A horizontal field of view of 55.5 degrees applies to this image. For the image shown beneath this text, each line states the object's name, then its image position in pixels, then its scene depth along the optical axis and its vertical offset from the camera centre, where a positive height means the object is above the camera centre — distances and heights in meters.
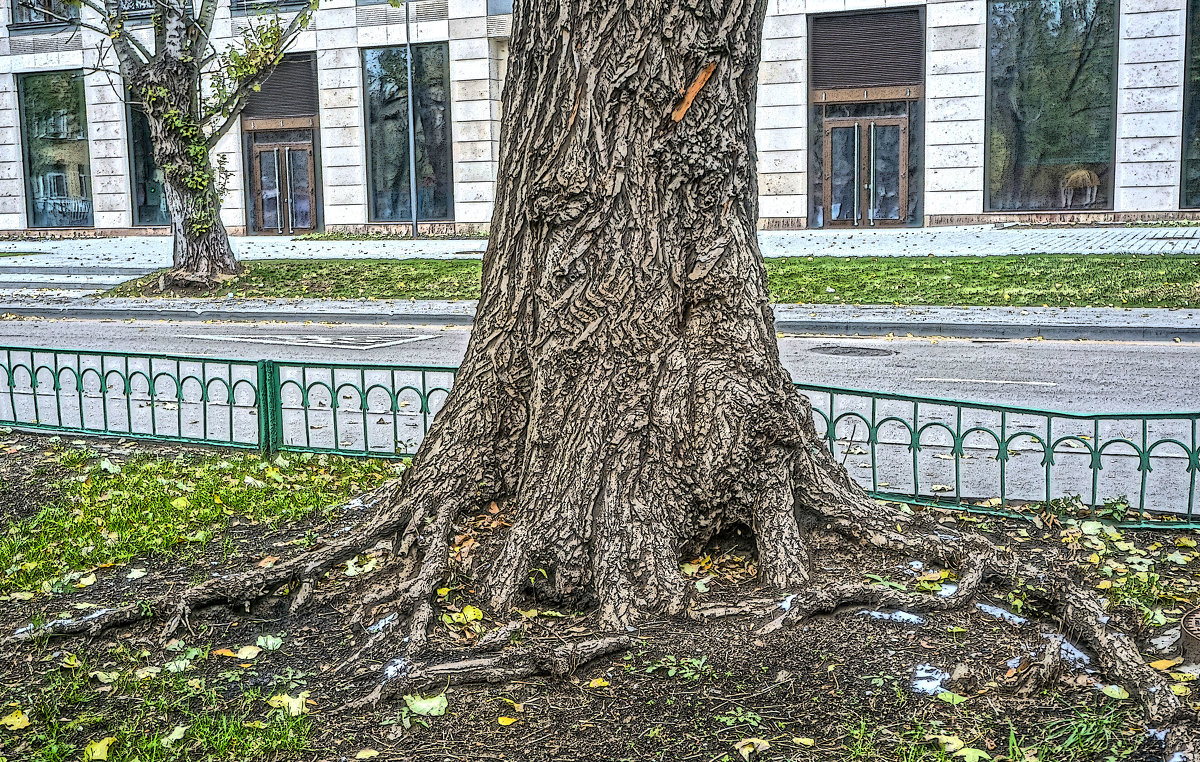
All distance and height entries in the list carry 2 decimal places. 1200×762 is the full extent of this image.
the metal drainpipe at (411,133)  29.20 +2.84
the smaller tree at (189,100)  18.36 +2.37
